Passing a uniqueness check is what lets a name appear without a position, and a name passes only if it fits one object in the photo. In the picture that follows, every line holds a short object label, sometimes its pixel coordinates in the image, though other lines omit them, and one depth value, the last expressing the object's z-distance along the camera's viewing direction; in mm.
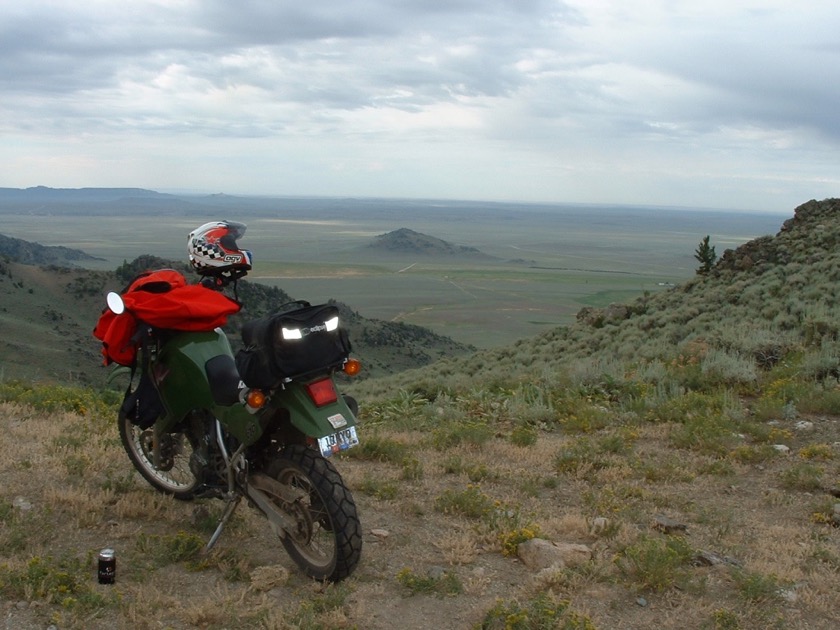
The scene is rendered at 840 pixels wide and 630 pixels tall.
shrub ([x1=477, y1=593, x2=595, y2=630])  3641
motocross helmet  4809
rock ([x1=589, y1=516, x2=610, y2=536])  4879
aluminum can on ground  4004
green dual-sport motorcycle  3885
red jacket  4531
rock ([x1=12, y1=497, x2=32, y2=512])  4981
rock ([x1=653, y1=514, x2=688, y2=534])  5047
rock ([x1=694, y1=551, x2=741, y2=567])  4484
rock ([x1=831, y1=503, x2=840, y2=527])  5292
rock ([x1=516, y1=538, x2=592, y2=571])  4402
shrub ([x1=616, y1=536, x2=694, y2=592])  4137
